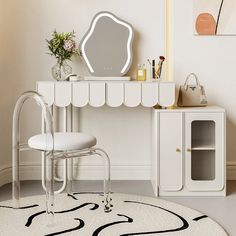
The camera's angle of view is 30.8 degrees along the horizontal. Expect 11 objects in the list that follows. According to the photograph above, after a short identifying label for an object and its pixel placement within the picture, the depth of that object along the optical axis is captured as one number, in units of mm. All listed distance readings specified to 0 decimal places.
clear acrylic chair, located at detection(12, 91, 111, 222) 2217
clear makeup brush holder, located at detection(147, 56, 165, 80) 3193
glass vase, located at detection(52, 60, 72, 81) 3277
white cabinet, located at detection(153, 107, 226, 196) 2967
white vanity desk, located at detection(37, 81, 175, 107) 2949
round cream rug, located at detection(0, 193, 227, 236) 2244
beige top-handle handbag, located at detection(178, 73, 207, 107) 3121
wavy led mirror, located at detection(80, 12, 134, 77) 3402
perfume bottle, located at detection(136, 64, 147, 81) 3295
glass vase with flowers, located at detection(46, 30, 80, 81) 3258
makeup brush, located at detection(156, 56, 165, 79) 3189
